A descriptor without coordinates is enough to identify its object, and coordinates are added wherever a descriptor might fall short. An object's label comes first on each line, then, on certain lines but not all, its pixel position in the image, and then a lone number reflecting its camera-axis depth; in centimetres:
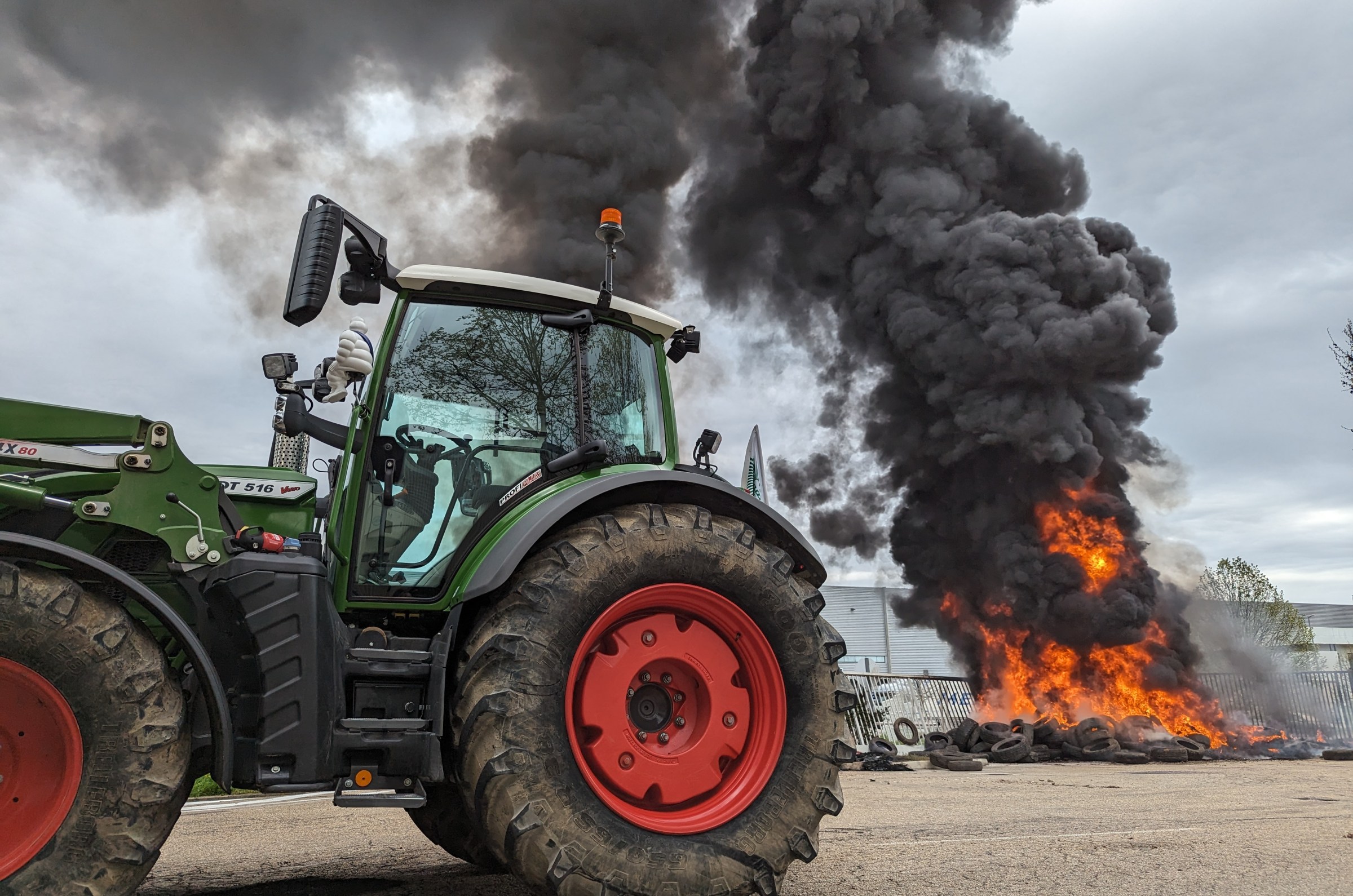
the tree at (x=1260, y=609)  3403
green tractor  270
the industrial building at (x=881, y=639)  4188
